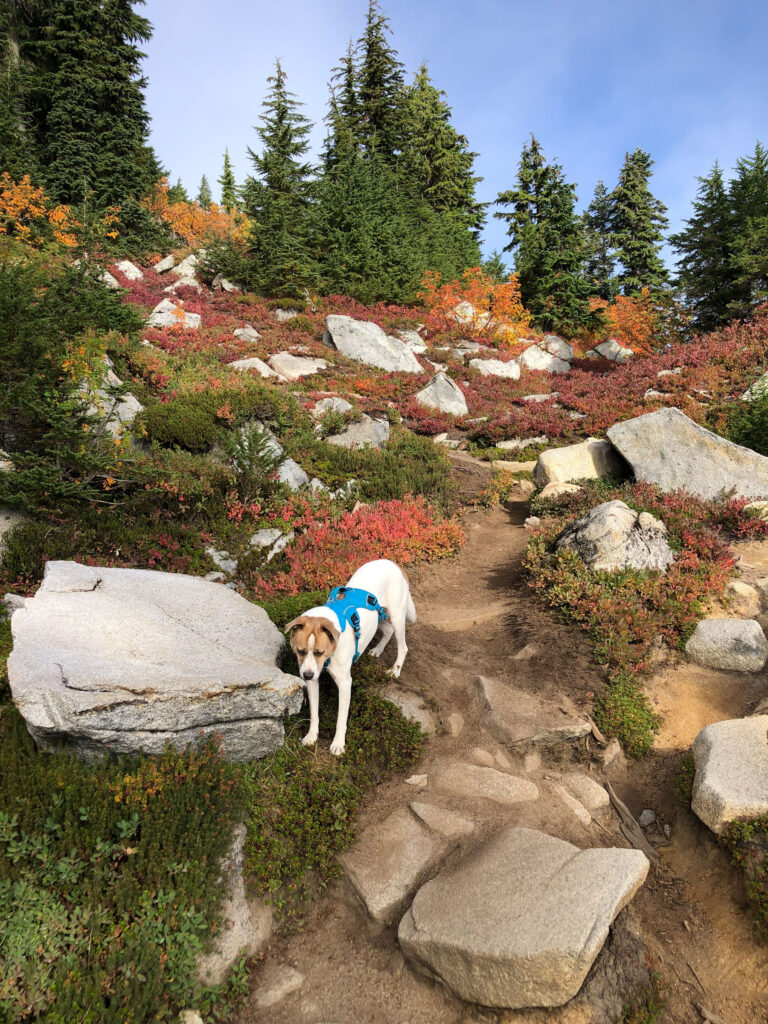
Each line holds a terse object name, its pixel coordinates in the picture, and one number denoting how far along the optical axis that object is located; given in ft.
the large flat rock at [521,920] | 10.69
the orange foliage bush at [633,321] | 85.76
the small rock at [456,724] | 18.86
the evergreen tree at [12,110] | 77.77
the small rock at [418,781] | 16.55
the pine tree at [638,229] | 121.19
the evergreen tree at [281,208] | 82.43
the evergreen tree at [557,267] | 100.89
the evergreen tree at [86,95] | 85.87
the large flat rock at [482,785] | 16.08
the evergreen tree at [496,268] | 114.42
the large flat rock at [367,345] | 73.67
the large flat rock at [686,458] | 34.12
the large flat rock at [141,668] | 13.50
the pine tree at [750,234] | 67.97
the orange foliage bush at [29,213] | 67.36
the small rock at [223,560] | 28.63
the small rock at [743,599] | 24.77
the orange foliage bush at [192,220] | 100.42
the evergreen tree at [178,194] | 122.97
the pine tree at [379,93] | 121.49
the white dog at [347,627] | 14.48
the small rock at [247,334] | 70.13
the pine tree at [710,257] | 75.41
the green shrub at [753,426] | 38.73
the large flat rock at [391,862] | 13.28
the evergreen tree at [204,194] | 240.03
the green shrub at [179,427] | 36.14
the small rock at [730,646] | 21.01
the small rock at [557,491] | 38.66
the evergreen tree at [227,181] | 188.85
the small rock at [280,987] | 11.48
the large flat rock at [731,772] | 13.79
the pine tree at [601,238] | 129.08
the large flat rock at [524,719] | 18.35
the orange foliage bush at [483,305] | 93.25
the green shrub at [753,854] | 12.15
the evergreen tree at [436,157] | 124.77
